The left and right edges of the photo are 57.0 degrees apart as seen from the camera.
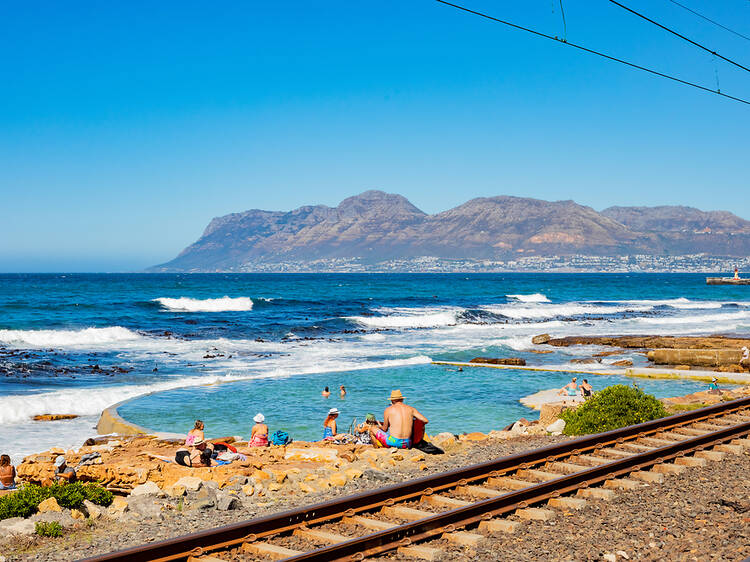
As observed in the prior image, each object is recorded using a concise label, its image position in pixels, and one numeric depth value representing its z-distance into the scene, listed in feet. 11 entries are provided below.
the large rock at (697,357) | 104.37
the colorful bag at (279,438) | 52.42
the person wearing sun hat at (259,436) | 51.60
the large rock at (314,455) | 43.39
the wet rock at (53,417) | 69.51
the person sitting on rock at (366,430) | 50.11
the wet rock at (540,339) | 147.95
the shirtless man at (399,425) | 44.29
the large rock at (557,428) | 50.61
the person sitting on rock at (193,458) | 41.06
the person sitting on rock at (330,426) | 54.29
